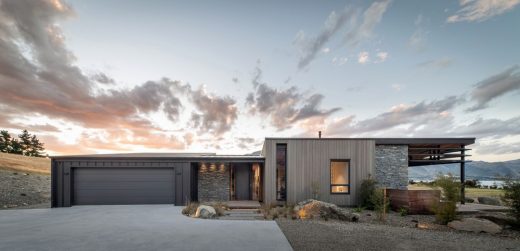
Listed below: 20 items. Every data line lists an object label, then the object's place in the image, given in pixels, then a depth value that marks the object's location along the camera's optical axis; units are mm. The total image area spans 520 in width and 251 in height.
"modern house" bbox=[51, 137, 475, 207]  12891
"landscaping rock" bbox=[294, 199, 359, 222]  9498
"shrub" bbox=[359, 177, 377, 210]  12204
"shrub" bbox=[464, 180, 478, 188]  22344
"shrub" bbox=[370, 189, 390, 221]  11031
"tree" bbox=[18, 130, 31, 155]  50400
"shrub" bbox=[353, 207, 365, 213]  11373
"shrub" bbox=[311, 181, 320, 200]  12706
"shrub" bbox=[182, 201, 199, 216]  10454
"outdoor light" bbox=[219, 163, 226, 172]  15461
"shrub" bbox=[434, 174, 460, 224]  8703
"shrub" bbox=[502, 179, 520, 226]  8222
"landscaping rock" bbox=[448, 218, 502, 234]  7809
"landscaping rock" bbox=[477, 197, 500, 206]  13453
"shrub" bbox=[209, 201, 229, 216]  10398
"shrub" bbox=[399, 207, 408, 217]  10780
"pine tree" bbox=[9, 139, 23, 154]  48675
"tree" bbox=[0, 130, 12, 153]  47853
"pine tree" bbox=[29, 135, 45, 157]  51469
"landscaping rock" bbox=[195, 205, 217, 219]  9641
